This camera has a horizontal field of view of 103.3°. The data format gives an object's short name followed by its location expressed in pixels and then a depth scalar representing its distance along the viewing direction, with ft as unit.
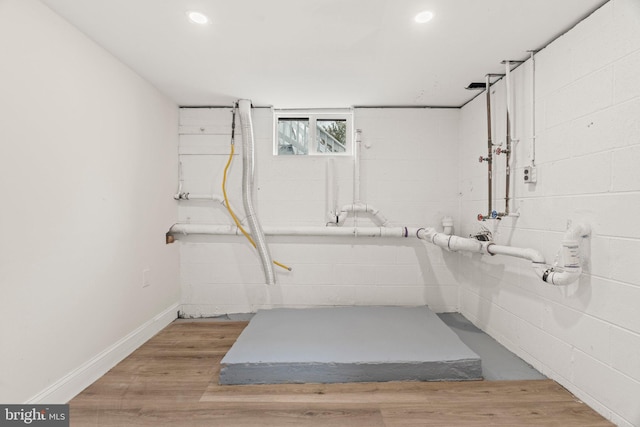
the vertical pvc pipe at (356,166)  8.91
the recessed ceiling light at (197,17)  4.80
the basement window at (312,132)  9.30
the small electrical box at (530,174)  5.82
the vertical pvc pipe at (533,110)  5.90
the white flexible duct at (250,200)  8.54
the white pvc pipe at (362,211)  8.89
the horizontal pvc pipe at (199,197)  8.81
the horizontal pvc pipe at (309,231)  8.73
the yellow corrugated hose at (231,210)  8.86
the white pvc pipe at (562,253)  4.61
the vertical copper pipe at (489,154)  6.93
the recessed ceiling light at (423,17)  4.74
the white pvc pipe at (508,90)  6.30
